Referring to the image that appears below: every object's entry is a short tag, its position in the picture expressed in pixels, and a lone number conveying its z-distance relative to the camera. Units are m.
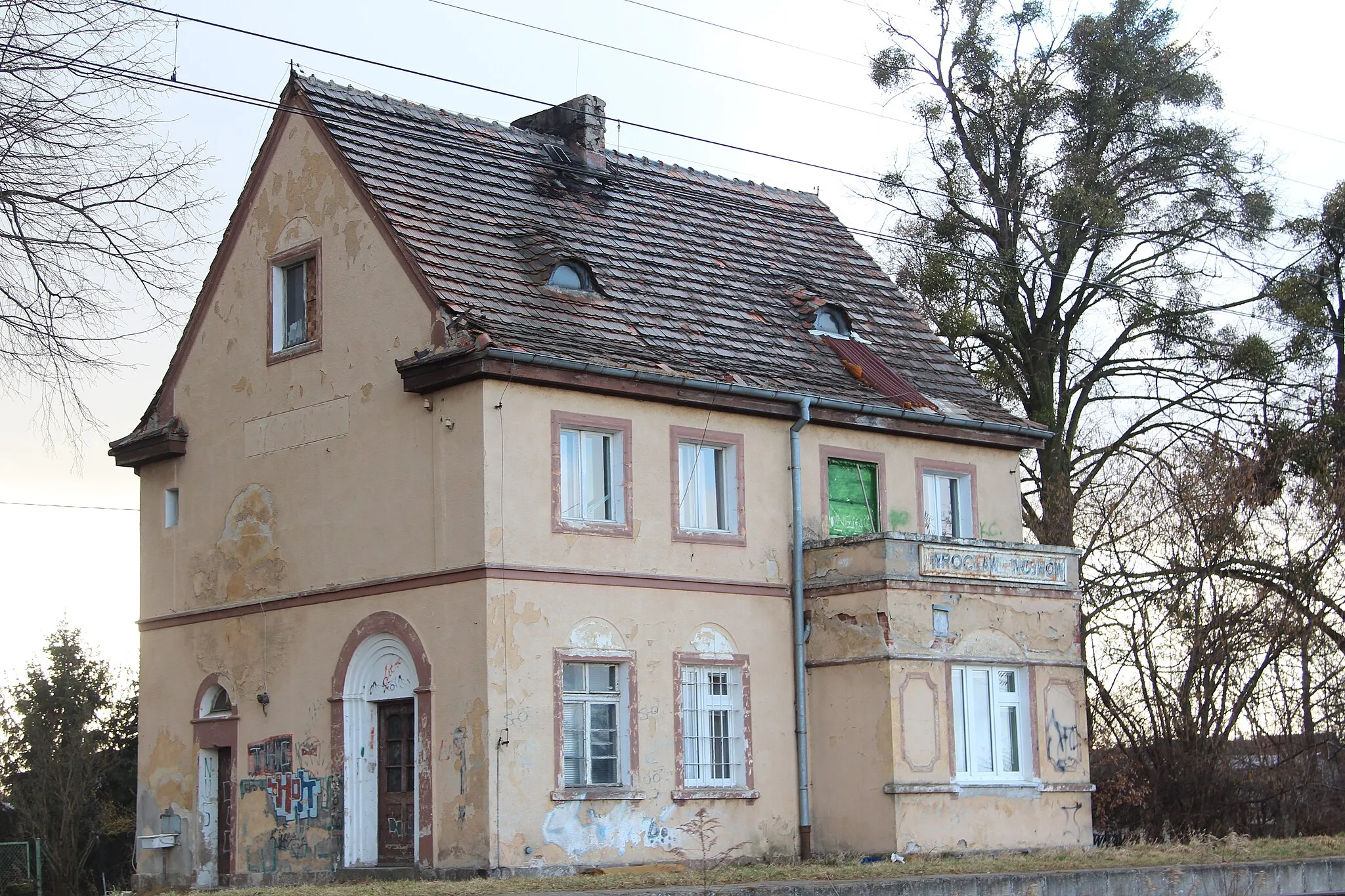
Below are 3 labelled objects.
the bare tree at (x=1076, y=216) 35.06
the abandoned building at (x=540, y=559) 21.94
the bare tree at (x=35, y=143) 17.56
